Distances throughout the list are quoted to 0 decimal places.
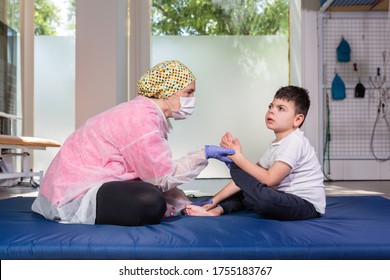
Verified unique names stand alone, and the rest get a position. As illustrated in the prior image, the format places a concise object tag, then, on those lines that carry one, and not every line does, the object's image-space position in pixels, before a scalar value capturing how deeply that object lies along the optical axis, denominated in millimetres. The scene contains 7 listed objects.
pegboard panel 5645
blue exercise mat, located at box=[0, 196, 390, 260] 1493
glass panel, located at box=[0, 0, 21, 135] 5000
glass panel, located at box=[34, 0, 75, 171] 6262
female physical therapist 1870
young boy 2004
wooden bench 4023
